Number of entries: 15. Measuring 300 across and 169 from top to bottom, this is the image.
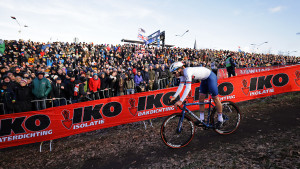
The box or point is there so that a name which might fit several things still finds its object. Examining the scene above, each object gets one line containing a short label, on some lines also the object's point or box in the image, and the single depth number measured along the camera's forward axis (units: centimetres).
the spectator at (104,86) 947
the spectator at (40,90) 753
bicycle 428
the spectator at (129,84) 1013
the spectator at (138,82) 1053
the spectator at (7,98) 689
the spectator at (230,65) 1206
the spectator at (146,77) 1118
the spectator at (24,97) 697
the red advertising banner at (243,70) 1504
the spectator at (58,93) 804
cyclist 404
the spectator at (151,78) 1136
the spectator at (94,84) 913
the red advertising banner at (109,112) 536
